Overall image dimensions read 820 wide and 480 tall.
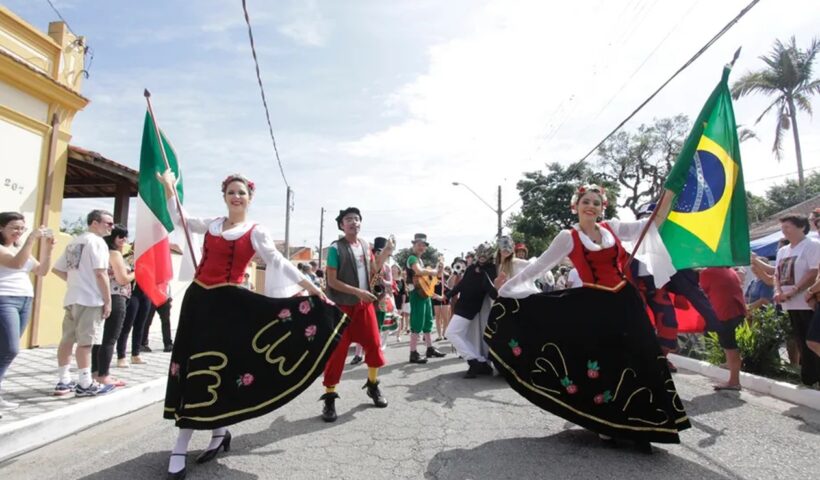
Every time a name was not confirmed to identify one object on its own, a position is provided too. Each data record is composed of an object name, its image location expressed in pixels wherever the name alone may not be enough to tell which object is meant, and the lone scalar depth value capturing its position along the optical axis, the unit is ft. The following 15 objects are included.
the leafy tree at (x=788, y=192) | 140.77
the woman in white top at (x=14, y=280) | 13.41
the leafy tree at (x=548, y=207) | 125.18
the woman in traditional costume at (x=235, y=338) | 10.92
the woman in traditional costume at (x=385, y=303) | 19.11
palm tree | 87.30
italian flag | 14.20
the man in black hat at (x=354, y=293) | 15.65
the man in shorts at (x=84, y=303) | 17.11
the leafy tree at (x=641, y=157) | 119.14
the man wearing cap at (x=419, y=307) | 26.43
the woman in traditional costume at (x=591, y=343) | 11.32
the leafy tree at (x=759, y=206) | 140.05
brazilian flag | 14.20
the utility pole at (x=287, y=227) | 85.87
